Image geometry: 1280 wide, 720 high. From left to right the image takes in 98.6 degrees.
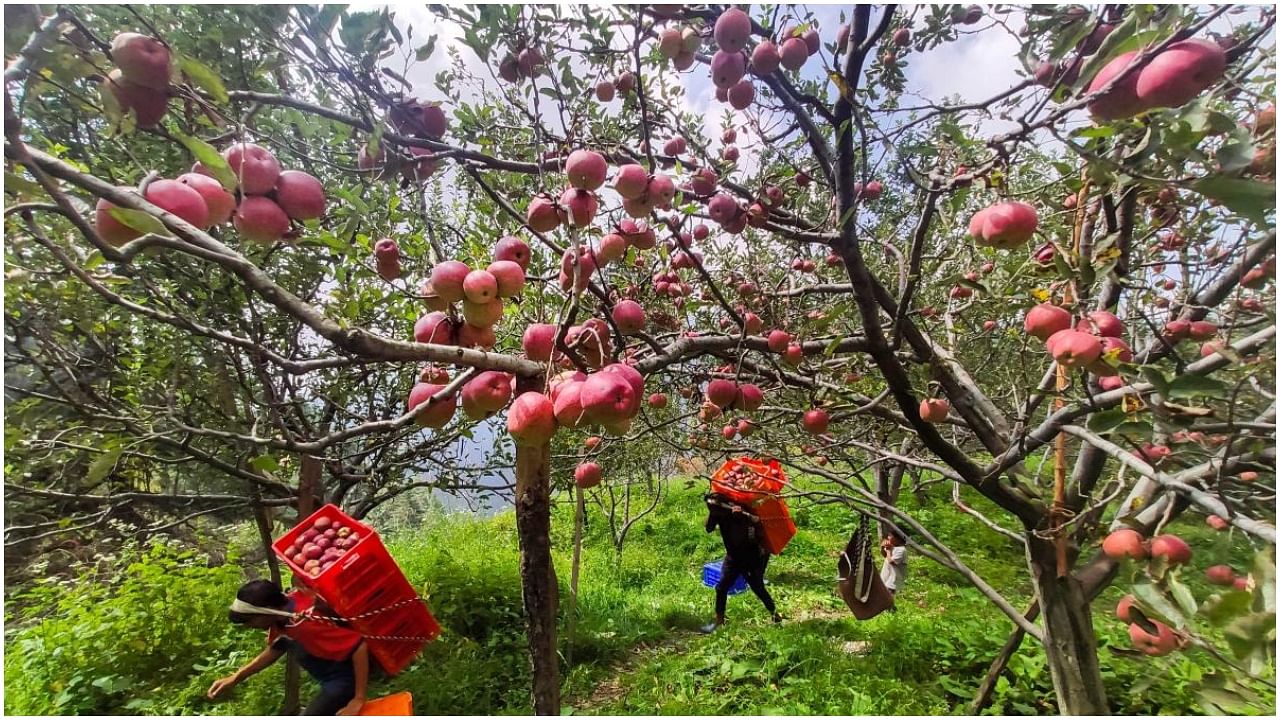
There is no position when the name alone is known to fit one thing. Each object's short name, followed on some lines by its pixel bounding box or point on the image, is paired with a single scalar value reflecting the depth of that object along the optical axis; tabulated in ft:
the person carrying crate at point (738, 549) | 17.80
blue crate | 21.80
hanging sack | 14.12
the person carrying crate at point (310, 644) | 9.47
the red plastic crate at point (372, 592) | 9.37
